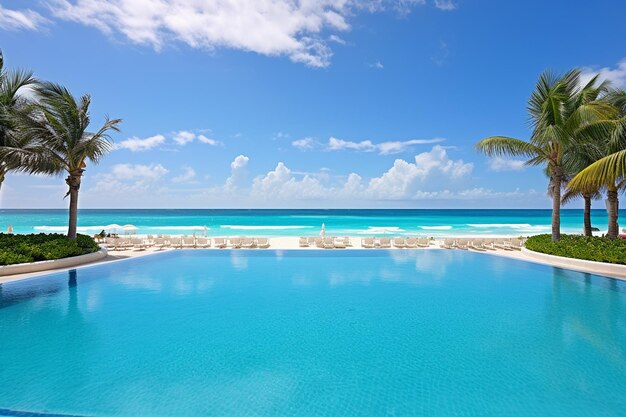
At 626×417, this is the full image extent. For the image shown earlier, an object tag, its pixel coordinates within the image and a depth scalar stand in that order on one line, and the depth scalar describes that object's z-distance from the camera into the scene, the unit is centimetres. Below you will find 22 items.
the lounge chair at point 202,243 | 1980
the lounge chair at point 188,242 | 1966
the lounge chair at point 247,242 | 2013
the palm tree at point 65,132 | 1355
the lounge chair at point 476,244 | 1964
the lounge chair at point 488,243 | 1980
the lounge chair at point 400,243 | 2012
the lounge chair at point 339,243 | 2010
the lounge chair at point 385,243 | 2020
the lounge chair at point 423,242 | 2036
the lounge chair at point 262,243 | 2012
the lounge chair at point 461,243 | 1984
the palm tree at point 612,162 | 989
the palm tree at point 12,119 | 1327
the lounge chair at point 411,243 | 2022
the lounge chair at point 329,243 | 1995
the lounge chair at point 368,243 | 2016
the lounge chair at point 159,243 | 1952
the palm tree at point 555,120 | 1307
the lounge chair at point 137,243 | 1852
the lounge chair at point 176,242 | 1950
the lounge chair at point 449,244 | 1986
